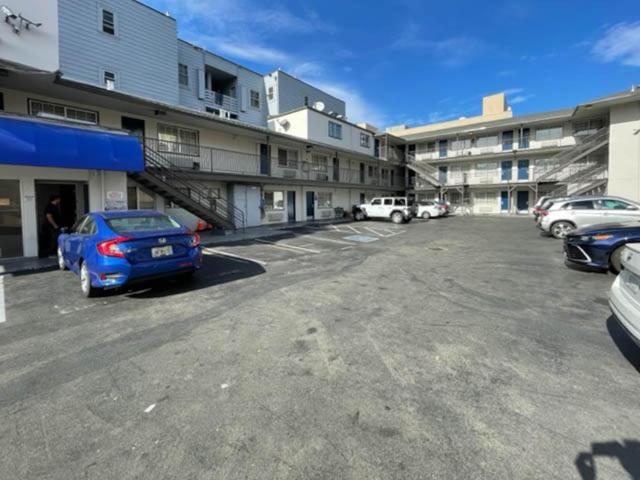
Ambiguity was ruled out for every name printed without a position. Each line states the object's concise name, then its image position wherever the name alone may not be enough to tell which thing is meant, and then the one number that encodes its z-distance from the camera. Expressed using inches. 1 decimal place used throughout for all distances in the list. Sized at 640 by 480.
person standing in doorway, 372.2
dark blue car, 251.0
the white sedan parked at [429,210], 1042.1
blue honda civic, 208.4
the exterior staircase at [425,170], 1298.0
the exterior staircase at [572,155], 890.1
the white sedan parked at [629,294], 120.1
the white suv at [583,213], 419.8
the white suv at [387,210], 860.0
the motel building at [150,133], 361.1
